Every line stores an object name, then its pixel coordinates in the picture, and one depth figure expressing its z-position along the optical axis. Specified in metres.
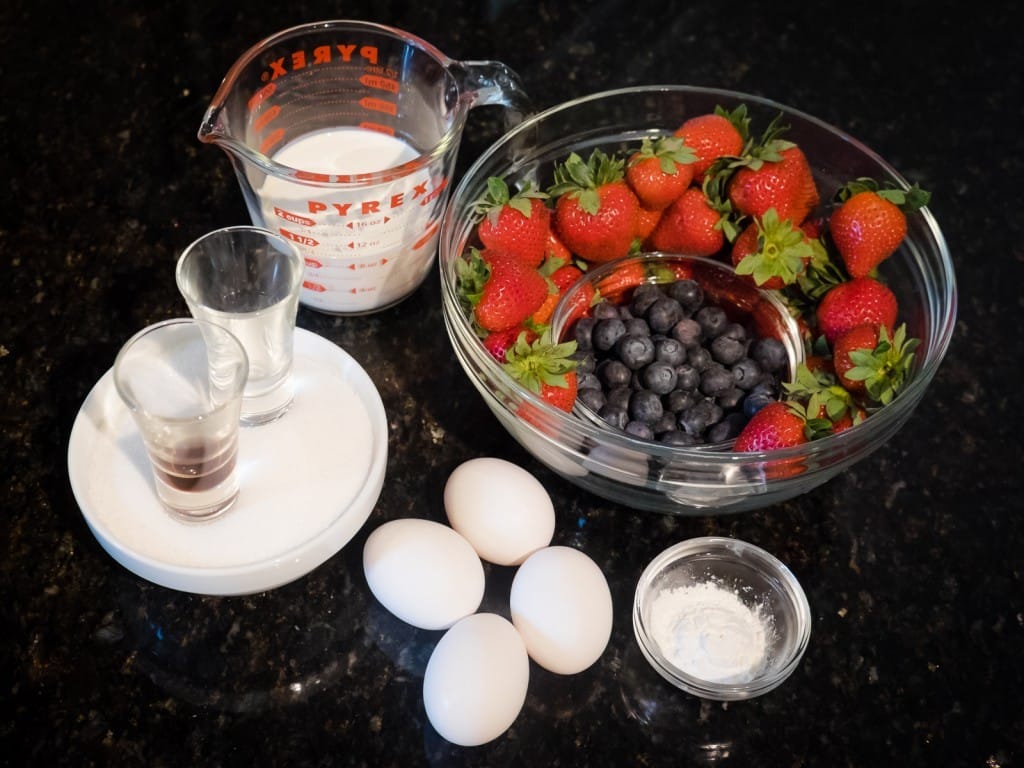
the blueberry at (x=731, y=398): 1.09
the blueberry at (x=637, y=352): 1.10
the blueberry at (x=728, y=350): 1.12
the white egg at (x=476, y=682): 0.90
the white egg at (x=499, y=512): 1.01
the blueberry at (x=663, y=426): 1.07
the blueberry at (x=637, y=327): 1.12
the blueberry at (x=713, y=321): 1.14
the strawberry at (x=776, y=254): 1.12
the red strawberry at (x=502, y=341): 1.07
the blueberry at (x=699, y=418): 1.07
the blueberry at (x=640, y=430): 1.06
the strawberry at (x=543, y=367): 1.03
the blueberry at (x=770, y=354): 1.12
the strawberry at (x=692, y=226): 1.17
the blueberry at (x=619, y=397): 1.09
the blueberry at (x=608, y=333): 1.12
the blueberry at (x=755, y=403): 1.08
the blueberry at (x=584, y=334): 1.14
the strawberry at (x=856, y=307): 1.11
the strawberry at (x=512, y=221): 1.11
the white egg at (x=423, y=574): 0.97
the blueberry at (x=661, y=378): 1.08
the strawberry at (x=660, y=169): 1.13
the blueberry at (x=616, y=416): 1.08
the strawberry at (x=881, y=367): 1.04
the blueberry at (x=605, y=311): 1.14
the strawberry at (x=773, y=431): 1.01
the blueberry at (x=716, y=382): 1.10
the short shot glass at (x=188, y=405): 0.88
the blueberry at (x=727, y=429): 1.07
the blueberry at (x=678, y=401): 1.09
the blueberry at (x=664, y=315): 1.12
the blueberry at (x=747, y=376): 1.10
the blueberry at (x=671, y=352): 1.10
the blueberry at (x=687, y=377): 1.10
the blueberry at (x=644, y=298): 1.15
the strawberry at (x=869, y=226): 1.12
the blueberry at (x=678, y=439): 1.05
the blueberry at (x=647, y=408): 1.07
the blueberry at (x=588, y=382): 1.09
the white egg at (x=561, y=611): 0.96
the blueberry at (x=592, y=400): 1.08
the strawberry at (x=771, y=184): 1.14
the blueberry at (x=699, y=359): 1.11
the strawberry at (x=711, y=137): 1.16
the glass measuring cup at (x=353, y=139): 1.07
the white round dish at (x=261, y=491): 0.97
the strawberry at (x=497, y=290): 1.05
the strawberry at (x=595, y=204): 1.12
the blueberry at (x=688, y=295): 1.15
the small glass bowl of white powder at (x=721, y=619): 0.98
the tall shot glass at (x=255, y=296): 0.97
